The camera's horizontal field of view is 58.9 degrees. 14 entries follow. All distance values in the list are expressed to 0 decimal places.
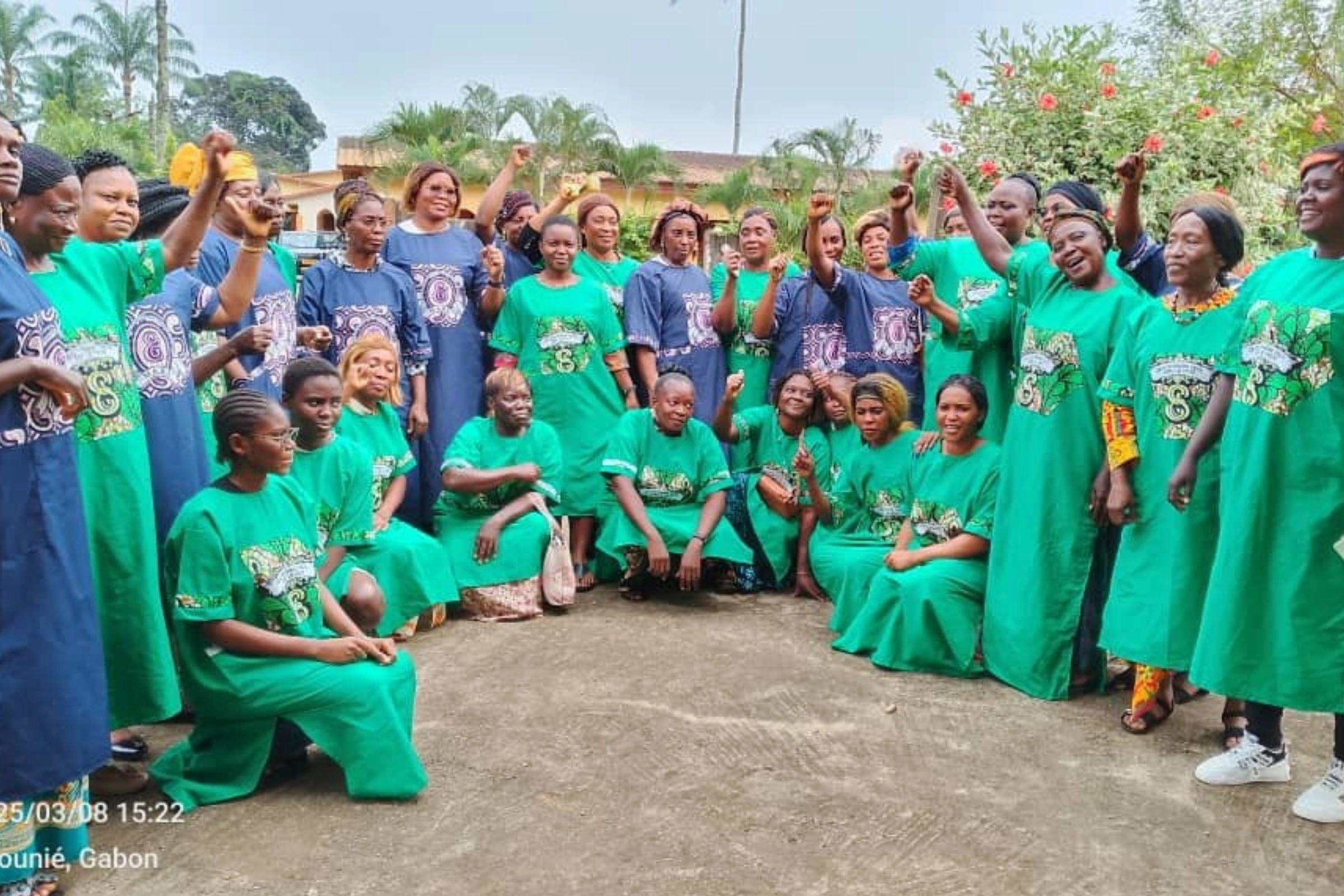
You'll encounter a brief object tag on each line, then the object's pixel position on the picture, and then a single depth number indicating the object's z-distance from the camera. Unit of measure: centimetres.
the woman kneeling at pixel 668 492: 619
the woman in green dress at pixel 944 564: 513
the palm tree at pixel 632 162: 2503
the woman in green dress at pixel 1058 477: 476
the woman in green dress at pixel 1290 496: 364
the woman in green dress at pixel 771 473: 641
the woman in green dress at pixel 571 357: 648
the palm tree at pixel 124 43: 4606
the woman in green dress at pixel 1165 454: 421
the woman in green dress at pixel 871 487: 584
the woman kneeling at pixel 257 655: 354
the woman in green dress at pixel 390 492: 545
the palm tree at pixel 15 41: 4247
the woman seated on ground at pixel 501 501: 589
